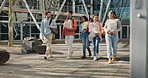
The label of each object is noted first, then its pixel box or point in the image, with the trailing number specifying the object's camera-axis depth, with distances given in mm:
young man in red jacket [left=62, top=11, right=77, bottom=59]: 9547
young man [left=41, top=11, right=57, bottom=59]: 9508
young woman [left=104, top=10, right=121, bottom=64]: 8266
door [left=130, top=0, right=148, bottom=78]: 2834
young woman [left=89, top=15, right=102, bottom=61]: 9039
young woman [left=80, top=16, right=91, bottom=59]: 9680
